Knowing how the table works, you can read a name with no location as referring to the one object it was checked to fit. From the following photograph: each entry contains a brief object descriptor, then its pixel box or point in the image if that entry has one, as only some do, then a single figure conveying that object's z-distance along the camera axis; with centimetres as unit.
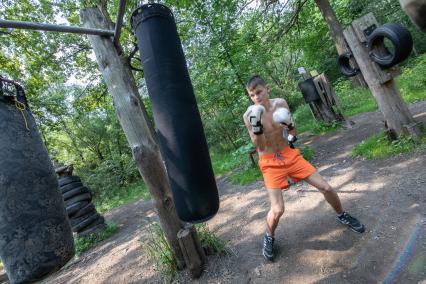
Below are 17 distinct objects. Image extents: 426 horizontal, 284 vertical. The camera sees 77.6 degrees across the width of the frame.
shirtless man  314
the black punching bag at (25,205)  175
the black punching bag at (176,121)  173
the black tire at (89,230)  720
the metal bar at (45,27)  198
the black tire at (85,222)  716
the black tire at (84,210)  728
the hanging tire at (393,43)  393
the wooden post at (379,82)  484
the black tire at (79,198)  743
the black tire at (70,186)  749
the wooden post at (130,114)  319
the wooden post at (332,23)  872
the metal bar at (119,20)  209
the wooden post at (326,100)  846
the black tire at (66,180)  759
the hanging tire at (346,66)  549
